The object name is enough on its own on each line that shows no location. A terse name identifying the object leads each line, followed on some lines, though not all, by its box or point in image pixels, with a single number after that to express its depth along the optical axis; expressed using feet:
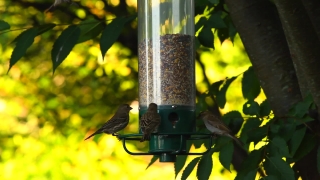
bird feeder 31.14
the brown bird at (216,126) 30.14
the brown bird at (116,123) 32.14
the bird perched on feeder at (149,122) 28.55
